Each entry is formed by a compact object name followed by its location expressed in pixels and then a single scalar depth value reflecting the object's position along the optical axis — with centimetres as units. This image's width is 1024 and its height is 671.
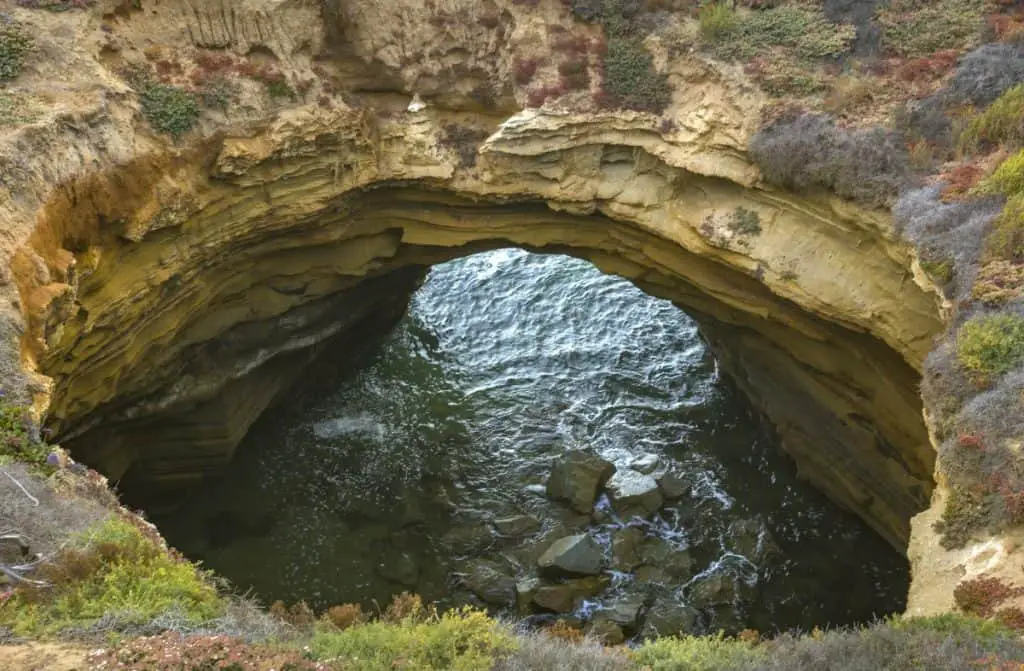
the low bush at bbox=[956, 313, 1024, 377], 988
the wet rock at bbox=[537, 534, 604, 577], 1667
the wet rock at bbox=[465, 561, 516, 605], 1661
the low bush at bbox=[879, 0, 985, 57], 1527
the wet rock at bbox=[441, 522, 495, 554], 1779
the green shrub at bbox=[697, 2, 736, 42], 1575
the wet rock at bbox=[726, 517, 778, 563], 1756
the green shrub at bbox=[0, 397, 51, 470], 937
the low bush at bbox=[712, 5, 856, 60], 1550
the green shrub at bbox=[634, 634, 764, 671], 788
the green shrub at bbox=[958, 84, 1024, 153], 1278
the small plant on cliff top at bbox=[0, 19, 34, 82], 1320
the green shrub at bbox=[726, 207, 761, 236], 1482
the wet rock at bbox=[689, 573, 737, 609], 1655
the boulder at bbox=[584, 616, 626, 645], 1521
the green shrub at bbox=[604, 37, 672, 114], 1566
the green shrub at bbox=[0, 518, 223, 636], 740
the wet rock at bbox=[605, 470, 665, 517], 1844
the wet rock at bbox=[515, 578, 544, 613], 1633
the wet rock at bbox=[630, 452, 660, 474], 1944
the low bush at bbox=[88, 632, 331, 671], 681
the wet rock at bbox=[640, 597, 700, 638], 1588
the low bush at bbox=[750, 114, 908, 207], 1310
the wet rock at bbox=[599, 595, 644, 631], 1593
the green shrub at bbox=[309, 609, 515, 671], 750
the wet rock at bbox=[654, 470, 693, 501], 1886
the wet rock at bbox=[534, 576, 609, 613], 1619
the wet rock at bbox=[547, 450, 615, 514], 1834
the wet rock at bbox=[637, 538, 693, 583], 1719
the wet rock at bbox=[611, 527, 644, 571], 1727
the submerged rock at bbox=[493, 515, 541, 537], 1806
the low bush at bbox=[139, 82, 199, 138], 1427
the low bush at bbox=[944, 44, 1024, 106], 1390
